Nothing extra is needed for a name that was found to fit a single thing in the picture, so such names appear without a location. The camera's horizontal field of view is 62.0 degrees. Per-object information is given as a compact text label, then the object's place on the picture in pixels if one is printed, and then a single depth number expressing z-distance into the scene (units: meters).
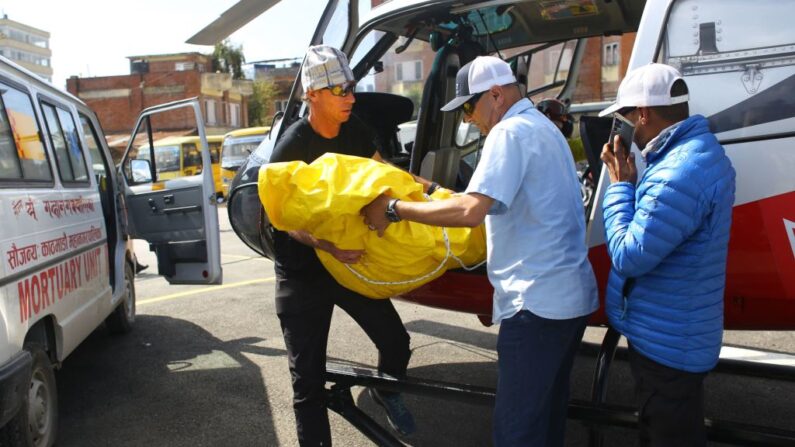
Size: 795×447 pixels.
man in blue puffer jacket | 2.17
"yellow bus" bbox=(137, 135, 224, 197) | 16.19
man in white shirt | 2.26
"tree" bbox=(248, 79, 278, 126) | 47.03
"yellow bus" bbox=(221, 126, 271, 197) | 20.56
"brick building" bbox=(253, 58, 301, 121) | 51.22
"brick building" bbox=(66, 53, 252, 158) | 40.84
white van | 3.21
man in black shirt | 3.08
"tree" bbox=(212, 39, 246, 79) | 51.62
